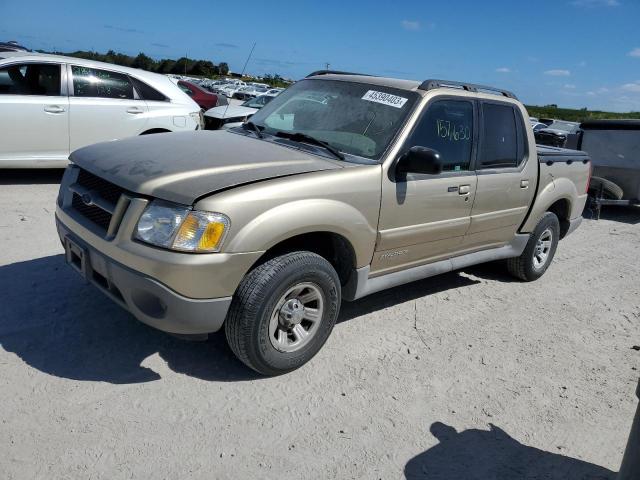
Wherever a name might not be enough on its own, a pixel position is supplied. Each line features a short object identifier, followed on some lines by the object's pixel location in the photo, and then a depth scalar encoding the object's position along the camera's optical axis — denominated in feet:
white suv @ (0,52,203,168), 22.89
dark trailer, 32.89
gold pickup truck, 9.86
